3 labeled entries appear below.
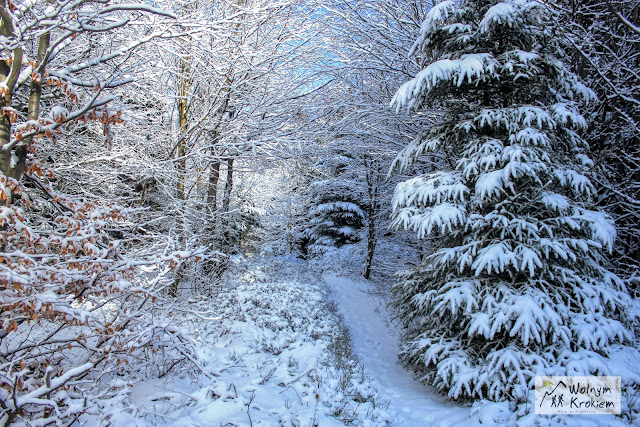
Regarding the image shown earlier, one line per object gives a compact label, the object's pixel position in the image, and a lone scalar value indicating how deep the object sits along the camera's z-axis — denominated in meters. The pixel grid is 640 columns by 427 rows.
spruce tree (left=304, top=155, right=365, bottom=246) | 20.02
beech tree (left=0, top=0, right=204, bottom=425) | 2.79
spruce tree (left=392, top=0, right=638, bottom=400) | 4.21
